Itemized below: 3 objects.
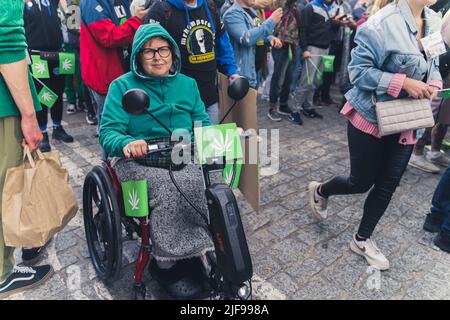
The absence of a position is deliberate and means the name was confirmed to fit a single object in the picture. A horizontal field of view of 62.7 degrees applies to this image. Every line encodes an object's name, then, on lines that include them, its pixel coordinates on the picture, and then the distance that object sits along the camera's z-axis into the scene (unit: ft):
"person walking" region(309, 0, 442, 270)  7.27
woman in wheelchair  6.81
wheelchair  5.91
